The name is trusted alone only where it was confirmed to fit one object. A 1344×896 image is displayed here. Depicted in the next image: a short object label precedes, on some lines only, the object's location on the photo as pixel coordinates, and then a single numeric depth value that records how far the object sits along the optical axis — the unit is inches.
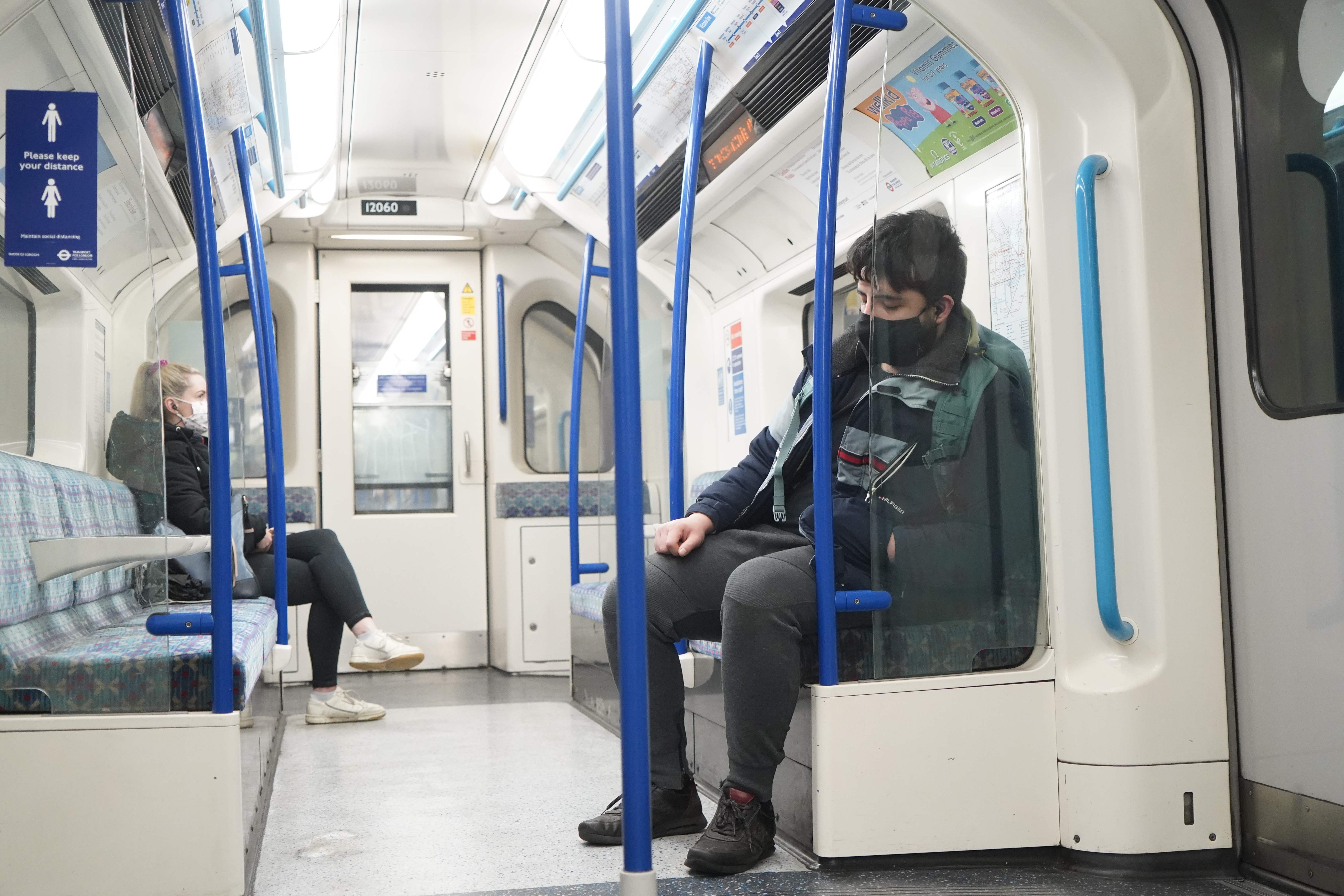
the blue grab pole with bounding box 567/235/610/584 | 181.6
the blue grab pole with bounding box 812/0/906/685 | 86.2
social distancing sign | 79.0
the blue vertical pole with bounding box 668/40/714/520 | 113.9
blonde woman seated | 170.6
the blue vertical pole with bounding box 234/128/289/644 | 146.3
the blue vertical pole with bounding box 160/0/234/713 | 80.9
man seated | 86.4
